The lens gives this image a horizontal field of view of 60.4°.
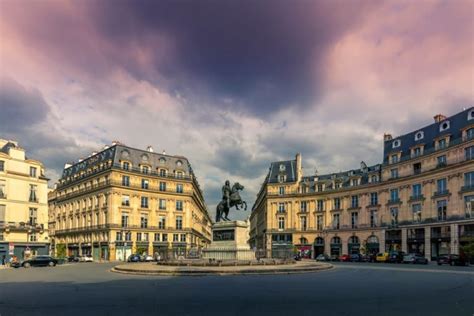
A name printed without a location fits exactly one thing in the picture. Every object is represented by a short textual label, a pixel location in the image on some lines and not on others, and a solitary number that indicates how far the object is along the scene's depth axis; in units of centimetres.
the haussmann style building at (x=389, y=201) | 5975
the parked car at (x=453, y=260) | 4558
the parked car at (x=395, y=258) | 5309
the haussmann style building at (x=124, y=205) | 7569
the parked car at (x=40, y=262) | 4341
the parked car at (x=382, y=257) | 5420
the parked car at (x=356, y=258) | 5735
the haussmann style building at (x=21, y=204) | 5572
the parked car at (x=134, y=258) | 5716
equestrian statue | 3500
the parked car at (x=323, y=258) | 6369
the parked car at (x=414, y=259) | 5073
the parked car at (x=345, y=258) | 5955
